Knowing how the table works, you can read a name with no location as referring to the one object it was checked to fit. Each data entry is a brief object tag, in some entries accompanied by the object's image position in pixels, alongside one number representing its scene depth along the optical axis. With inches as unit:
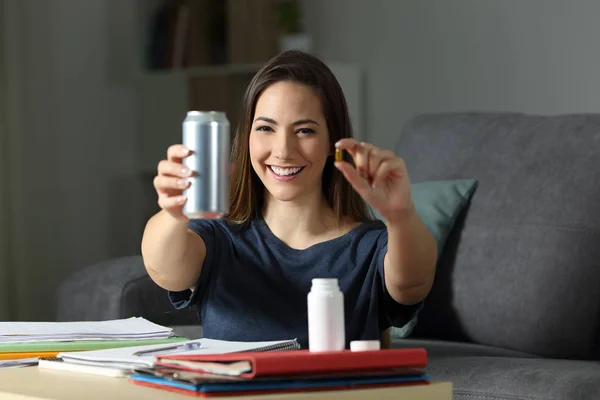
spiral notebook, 84.0
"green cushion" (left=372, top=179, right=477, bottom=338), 133.5
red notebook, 76.3
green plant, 221.5
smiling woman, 102.2
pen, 87.1
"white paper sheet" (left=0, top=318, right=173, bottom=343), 97.2
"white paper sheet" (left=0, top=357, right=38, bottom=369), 94.2
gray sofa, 126.5
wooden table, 77.5
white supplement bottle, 80.9
